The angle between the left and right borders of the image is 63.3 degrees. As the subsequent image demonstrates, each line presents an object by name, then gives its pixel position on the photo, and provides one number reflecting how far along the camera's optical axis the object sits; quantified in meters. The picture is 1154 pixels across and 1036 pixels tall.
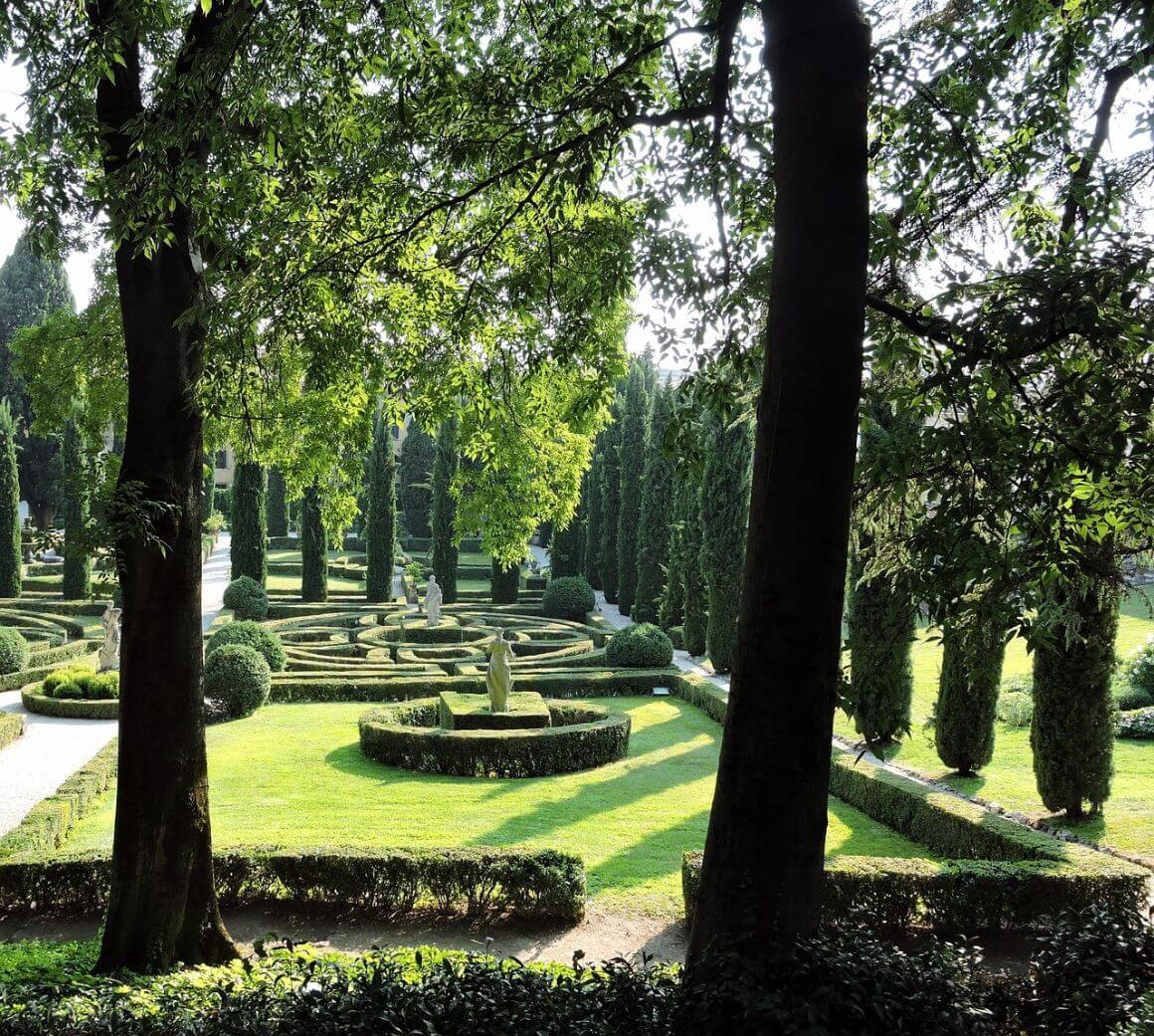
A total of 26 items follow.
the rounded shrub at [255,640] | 17.12
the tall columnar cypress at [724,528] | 20.75
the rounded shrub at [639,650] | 20.00
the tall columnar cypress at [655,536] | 29.02
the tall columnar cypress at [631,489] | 32.25
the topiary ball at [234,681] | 15.45
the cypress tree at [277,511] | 48.06
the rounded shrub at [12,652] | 18.19
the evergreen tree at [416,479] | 51.03
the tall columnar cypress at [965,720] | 11.98
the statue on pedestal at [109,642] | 19.00
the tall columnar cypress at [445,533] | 31.38
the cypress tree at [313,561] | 29.17
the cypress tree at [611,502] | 34.62
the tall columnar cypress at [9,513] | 29.04
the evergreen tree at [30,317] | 44.22
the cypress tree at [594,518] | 35.72
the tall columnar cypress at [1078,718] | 10.09
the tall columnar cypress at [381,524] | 30.92
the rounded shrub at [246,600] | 26.23
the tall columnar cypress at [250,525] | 27.41
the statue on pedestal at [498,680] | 13.98
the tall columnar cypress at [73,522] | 27.16
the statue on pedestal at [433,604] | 24.23
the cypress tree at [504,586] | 32.53
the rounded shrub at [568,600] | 29.58
